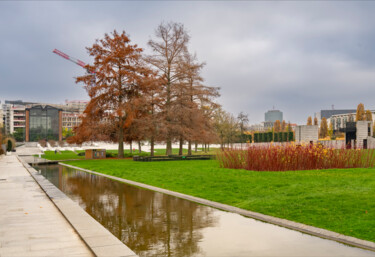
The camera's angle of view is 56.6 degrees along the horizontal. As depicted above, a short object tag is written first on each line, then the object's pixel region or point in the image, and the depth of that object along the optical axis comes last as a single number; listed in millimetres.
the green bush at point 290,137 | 67562
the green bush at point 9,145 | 52969
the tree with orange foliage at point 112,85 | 31406
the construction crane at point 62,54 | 119250
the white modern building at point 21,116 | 142000
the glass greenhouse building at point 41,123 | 106375
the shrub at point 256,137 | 73475
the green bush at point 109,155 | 35531
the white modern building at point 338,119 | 147125
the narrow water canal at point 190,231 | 5207
